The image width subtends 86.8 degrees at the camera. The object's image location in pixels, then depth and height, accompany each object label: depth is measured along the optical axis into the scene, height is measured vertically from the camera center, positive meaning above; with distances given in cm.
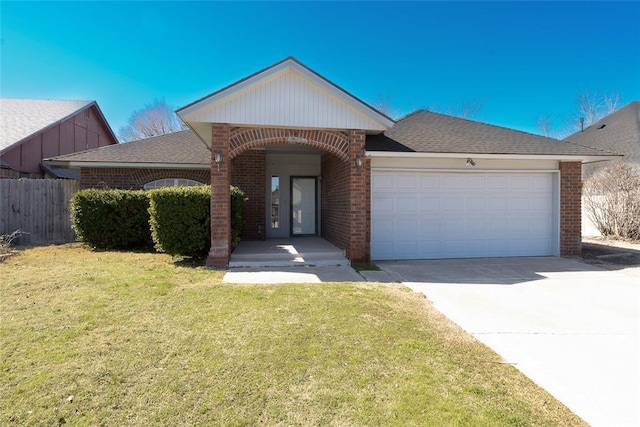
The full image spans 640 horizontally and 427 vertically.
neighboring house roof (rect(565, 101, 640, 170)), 1836 +489
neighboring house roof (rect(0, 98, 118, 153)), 1589 +532
